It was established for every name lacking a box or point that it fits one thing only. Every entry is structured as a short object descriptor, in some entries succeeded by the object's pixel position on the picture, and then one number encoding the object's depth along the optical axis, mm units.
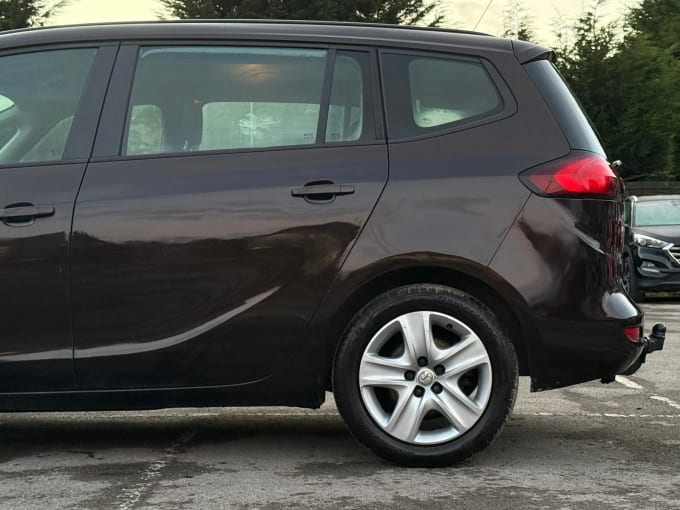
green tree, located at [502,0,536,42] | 30031
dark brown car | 4617
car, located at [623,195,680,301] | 15305
